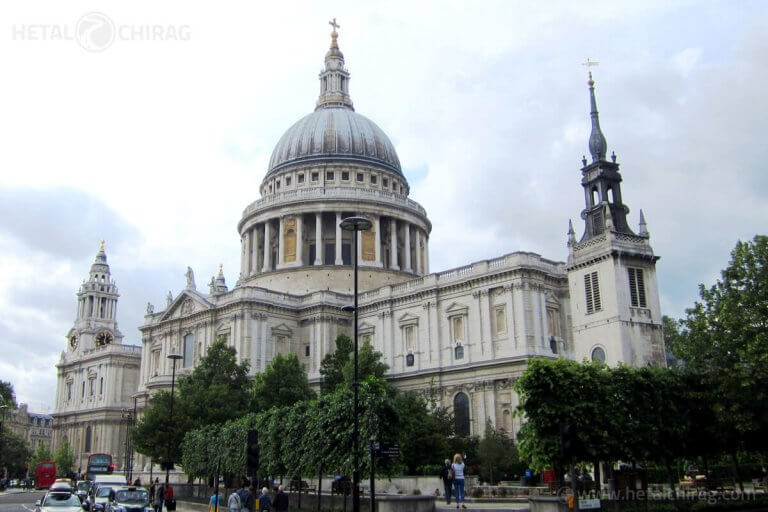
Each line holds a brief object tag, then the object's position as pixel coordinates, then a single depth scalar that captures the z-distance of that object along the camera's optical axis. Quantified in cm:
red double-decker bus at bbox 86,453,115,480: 7800
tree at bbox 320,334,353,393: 6156
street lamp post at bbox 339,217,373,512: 2761
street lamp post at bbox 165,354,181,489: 5356
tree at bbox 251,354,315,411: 5762
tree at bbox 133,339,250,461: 5641
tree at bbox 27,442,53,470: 11306
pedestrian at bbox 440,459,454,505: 3416
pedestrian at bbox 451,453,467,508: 3294
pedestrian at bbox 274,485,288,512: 2955
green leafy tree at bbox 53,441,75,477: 10131
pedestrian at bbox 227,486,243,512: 2714
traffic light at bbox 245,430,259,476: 2659
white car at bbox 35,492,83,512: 3056
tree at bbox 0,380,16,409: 9112
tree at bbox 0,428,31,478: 11988
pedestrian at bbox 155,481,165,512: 3815
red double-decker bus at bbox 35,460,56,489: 8819
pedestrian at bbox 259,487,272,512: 2967
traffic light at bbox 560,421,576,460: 2191
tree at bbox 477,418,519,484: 5241
